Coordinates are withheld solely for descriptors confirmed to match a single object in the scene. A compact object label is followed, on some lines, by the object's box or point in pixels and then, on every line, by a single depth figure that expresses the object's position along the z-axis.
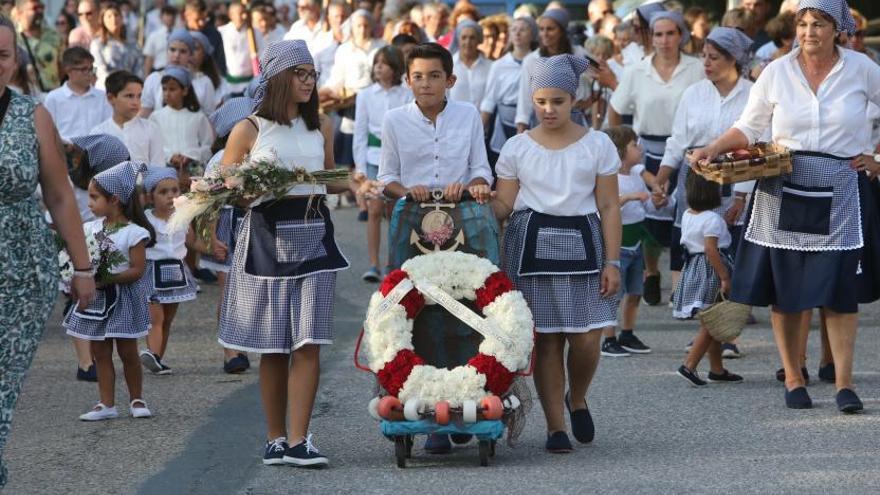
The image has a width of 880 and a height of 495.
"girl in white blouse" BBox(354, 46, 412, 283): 28.92
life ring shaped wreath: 14.91
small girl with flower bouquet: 18.20
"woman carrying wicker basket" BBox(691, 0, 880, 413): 17.50
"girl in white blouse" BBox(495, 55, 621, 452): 15.72
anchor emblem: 15.59
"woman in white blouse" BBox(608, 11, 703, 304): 24.45
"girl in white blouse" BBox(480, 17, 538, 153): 31.56
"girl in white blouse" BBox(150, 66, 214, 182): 26.00
